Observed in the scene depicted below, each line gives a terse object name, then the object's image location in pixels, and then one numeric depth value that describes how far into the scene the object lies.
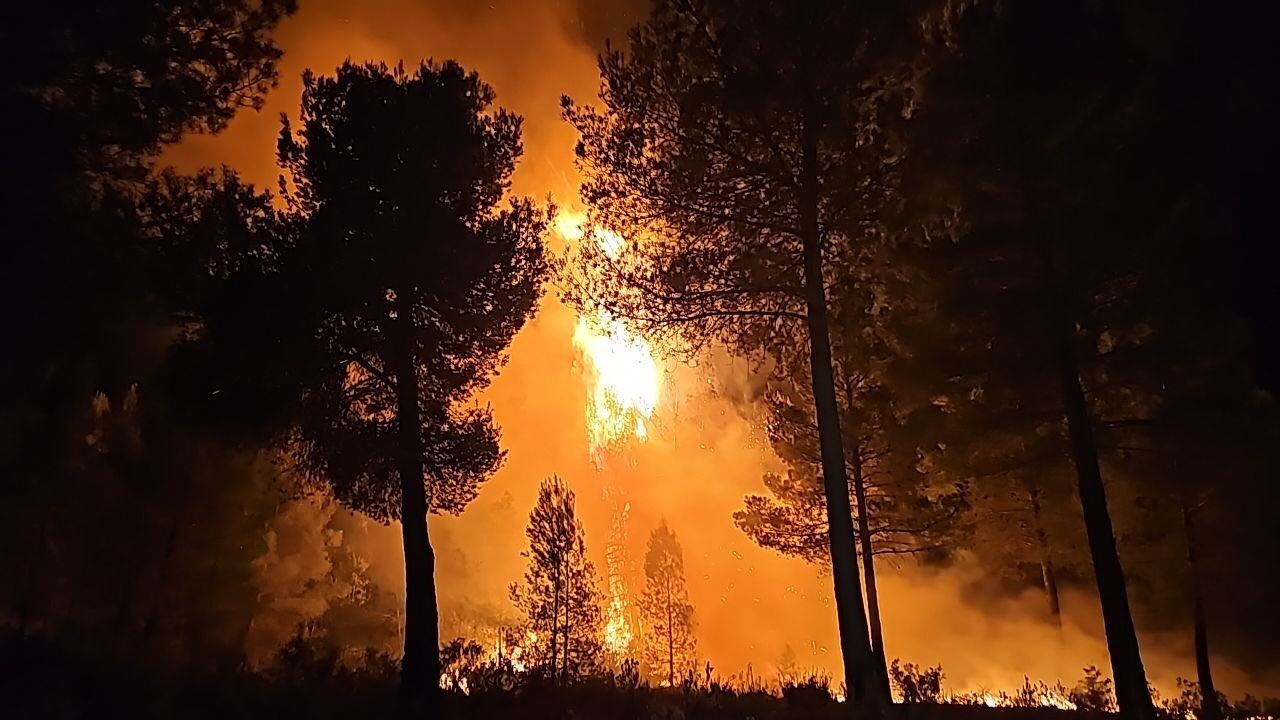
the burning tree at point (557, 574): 23.14
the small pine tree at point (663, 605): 44.72
